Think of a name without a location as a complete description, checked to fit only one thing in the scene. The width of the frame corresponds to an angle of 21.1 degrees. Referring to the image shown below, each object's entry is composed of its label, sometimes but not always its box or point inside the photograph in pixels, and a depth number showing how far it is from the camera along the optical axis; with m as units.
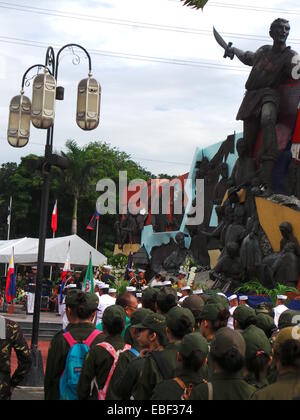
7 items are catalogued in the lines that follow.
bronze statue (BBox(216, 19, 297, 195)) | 22.86
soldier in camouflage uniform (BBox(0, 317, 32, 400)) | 5.82
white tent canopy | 32.90
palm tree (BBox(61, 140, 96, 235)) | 60.34
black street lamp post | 13.03
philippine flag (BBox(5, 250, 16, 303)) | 27.75
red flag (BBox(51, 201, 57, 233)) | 33.67
